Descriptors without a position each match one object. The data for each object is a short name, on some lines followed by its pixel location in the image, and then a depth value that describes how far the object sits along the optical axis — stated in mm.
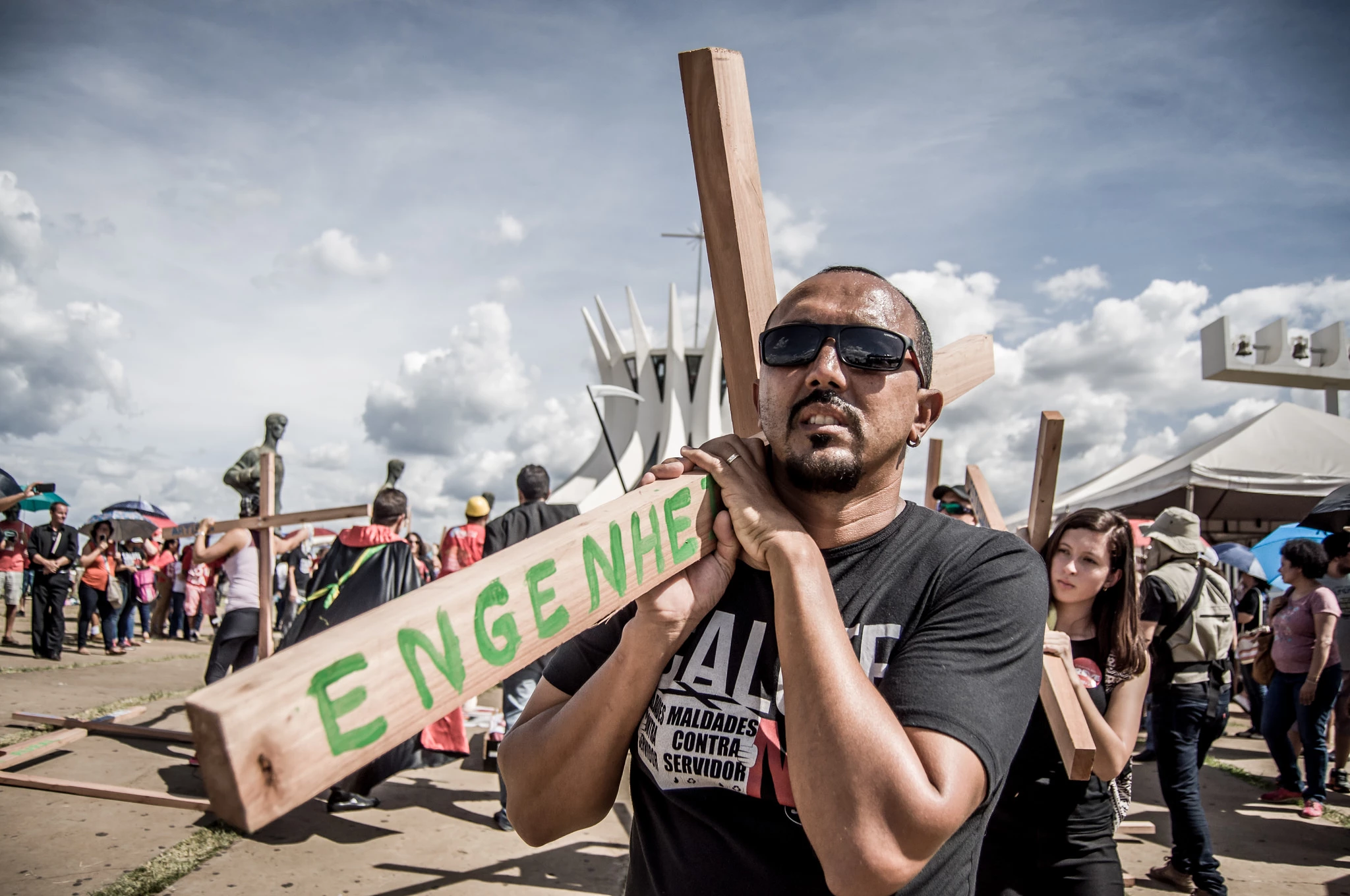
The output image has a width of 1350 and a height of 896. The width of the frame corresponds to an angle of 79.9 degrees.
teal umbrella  13766
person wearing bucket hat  3979
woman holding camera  10320
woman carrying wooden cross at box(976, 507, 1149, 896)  2252
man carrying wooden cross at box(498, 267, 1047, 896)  1016
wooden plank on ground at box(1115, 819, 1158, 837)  4910
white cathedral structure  37844
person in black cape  4934
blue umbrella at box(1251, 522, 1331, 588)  8311
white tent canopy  10773
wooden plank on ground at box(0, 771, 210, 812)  4711
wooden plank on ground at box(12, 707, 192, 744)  6062
